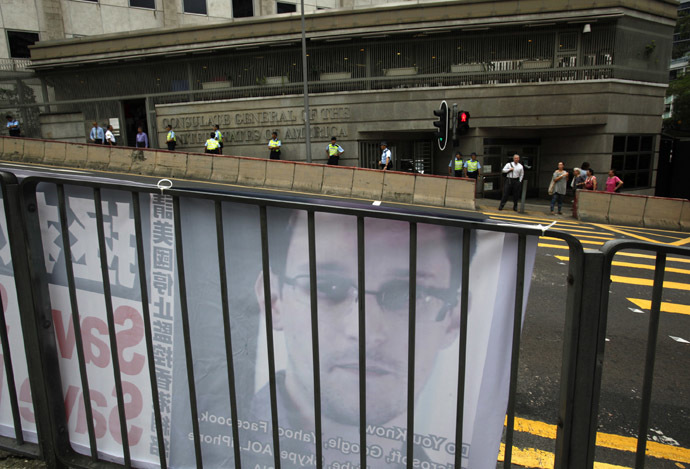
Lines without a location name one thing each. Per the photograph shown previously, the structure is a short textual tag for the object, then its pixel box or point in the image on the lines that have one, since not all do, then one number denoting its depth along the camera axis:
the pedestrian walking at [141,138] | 22.70
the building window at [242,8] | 31.48
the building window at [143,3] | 30.11
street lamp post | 18.59
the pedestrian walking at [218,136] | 21.16
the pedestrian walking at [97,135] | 23.19
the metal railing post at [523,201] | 15.41
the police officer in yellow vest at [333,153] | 20.33
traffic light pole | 14.83
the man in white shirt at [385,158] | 19.09
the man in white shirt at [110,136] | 22.14
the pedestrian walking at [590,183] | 15.77
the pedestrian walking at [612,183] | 15.62
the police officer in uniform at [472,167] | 18.09
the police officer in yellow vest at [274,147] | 21.05
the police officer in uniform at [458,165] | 18.42
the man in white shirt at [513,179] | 15.50
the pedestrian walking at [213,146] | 20.12
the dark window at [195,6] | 30.84
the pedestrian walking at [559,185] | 15.50
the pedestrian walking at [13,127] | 23.04
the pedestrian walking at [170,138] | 22.34
